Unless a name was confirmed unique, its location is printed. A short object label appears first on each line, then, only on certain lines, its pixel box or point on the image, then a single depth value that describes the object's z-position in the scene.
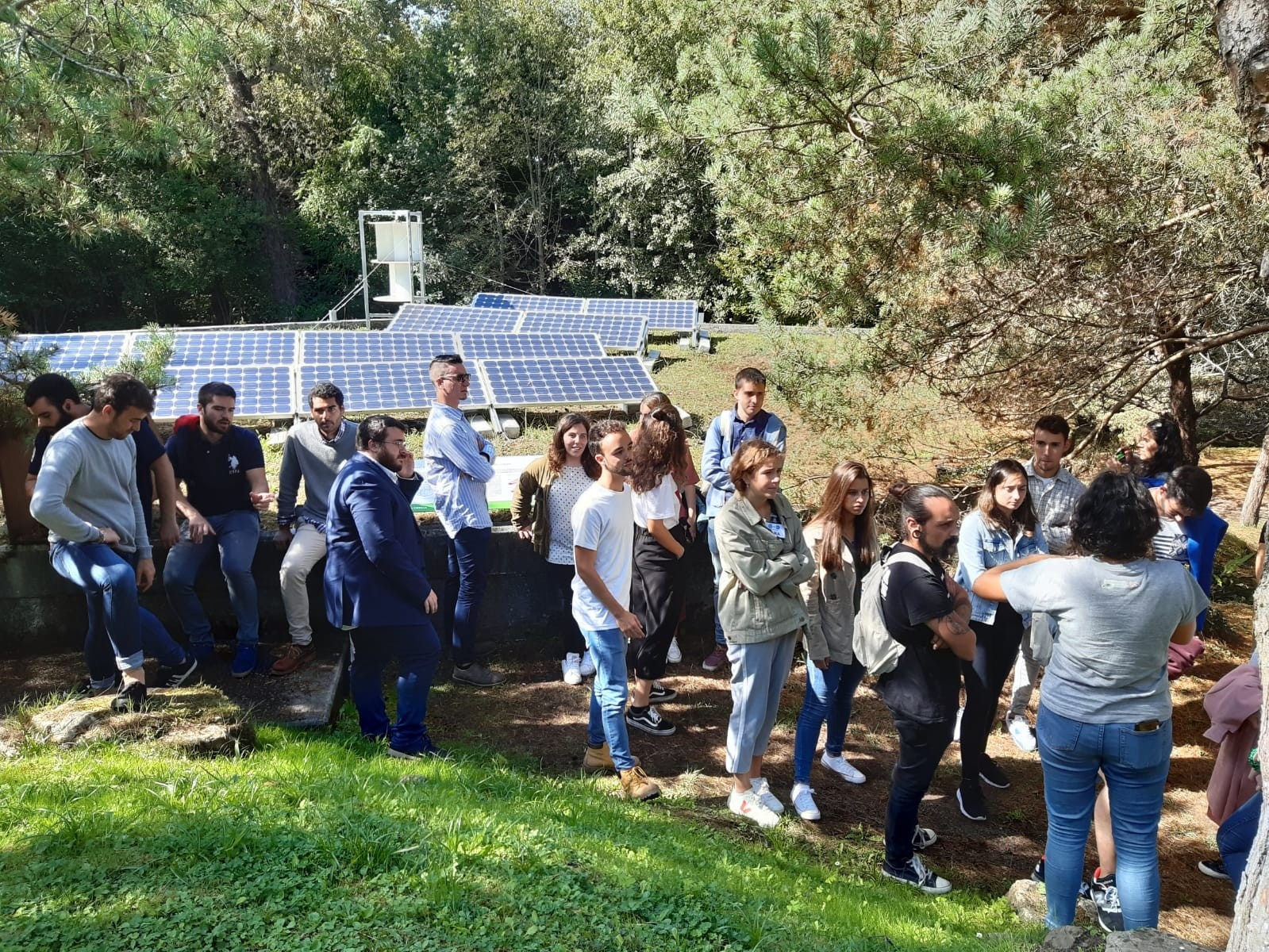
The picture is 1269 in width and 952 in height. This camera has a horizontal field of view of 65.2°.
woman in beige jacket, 5.24
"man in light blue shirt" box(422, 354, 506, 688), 6.34
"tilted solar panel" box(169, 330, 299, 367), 13.32
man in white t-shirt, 5.07
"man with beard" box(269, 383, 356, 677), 6.21
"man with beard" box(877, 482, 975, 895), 4.37
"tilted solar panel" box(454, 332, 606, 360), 14.89
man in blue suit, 5.12
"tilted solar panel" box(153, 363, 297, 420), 11.56
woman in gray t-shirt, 3.74
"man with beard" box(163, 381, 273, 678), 6.06
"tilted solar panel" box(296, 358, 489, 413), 11.99
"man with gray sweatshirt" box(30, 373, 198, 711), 5.15
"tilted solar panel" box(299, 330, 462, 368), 13.79
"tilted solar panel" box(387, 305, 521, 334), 19.95
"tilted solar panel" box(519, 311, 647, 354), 18.83
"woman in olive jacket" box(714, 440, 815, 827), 4.90
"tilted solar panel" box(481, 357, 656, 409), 12.77
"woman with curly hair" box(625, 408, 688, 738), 6.10
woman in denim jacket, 5.43
